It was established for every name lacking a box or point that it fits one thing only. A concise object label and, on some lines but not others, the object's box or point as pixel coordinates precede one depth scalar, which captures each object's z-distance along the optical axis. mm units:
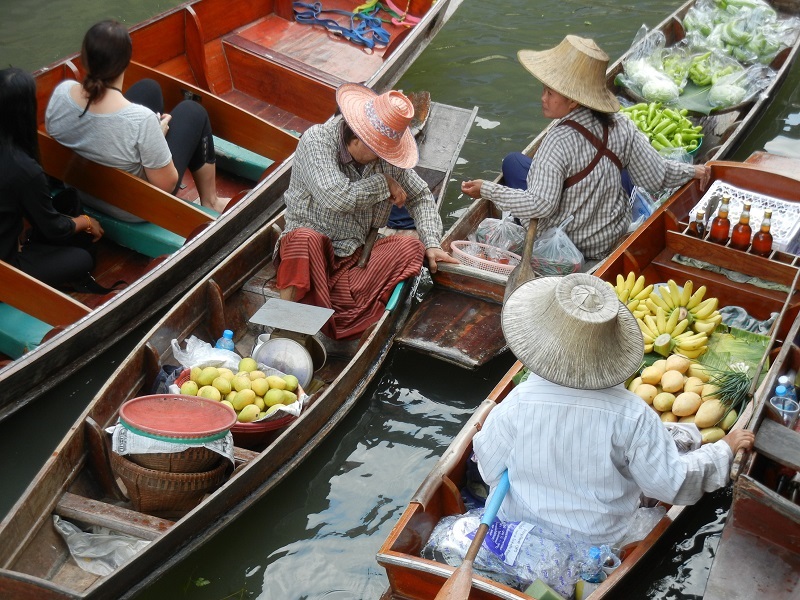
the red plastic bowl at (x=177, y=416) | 3620
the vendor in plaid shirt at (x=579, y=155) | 4695
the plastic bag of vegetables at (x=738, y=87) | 6617
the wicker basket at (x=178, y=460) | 3703
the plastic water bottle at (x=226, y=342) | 4609
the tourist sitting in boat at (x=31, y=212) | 4348
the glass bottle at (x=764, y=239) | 4820
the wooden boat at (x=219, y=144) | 4621
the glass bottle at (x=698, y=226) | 5070
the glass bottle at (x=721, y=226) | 4906
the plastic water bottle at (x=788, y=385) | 3732
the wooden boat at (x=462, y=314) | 4965
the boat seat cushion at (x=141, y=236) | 5340
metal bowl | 4531
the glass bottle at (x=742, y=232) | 4875
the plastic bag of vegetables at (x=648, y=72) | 6617
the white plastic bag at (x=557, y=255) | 5027
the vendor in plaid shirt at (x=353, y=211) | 4582
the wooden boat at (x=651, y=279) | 3324
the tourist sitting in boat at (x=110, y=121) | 4863
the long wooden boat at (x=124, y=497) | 3545
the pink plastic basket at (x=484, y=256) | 5152
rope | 7588
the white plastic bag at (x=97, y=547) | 3672
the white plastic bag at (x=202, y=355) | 4445
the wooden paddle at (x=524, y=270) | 4855
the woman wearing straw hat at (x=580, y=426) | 2930
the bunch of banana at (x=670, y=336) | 4414
